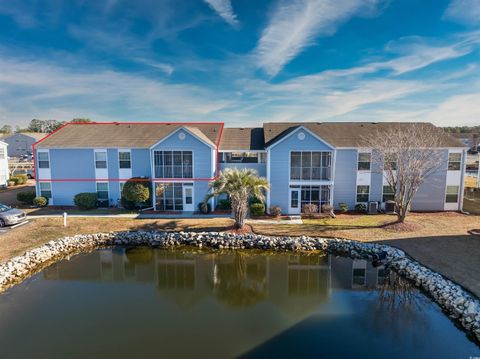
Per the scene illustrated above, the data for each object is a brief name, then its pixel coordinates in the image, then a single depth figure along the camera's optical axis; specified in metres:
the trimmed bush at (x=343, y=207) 24.48
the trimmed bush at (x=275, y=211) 23.61
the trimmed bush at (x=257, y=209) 23.45
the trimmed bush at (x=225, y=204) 24.88
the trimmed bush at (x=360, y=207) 24.67
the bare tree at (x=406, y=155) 20.69
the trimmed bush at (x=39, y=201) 25.67
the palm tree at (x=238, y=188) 19.78
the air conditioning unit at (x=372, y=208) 24.53
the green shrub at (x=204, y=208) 24.36
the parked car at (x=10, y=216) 20.17
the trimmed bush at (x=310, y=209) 23.58
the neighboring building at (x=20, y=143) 74.94
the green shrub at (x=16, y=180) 36.88
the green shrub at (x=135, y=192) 24.33
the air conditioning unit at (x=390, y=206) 24.67
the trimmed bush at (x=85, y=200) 25.05
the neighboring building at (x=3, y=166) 35.69
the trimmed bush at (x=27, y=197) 26.38
